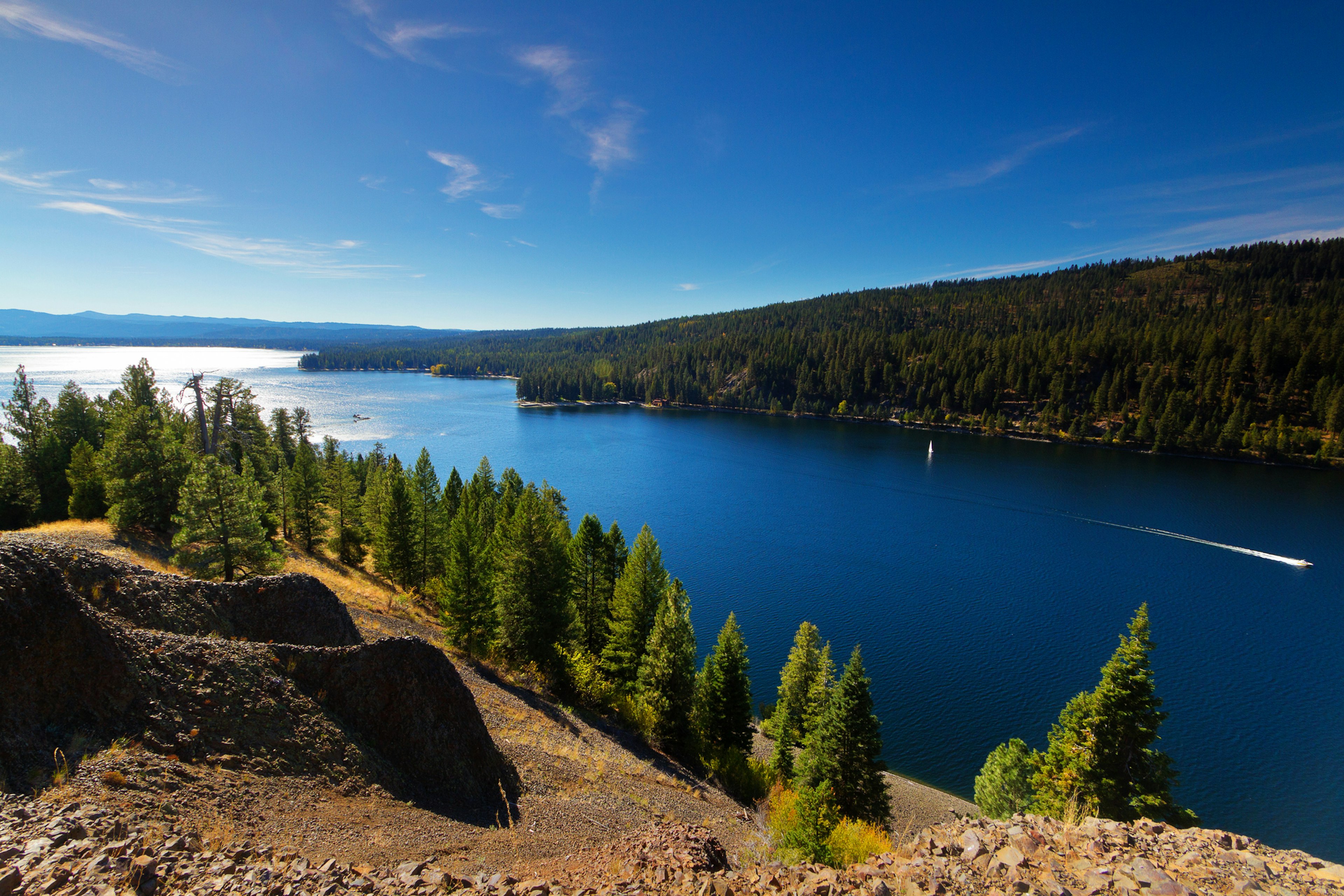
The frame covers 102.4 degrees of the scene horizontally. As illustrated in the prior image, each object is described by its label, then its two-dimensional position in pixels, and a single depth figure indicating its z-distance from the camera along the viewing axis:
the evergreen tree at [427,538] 37.75
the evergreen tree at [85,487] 31.41
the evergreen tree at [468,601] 28.69
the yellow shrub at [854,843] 15.66
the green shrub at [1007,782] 22.16
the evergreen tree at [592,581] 34.44
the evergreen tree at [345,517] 41.84
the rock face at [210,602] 12.45
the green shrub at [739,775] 23.81
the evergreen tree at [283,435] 62.78
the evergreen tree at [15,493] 32.69
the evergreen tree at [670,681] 25.25
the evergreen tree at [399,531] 35.84
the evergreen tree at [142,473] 28.64
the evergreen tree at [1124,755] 18.86
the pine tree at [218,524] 24.66
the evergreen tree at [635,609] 29.62
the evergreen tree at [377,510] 36.66
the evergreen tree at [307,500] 41.03
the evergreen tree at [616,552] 35.03
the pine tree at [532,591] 27.56
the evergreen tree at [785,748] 25.50
